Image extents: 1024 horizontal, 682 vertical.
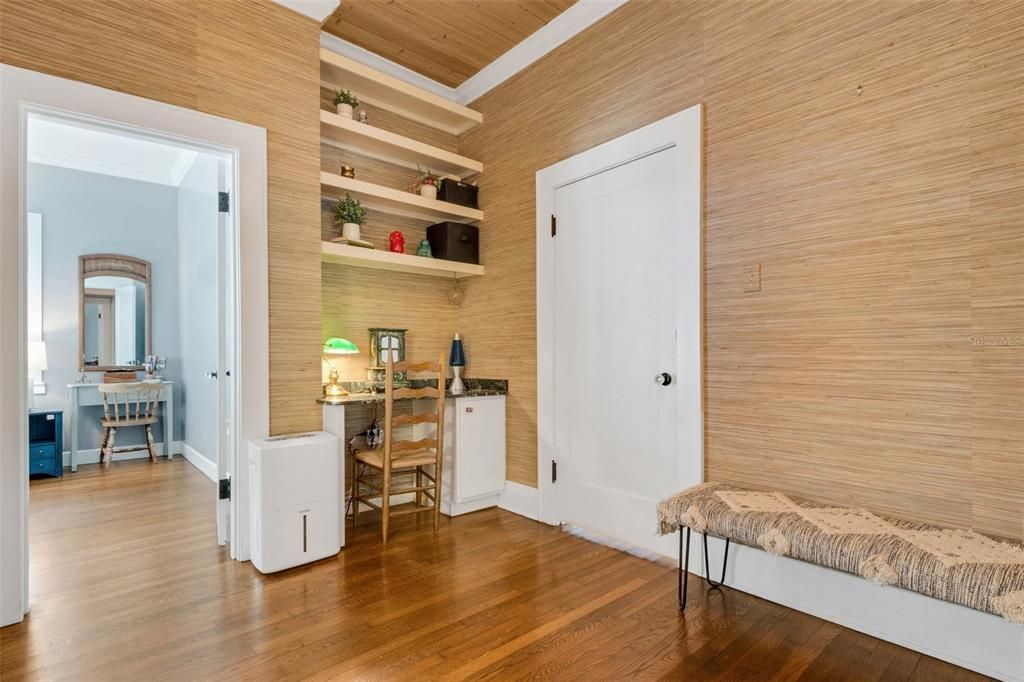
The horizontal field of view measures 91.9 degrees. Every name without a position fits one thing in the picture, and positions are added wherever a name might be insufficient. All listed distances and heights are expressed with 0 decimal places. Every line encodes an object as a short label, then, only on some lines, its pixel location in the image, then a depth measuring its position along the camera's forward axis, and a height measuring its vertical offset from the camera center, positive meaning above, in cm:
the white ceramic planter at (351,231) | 323 +73
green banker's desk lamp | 319 -5
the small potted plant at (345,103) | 322 +158
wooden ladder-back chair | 292 -70
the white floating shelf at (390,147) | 318 +138
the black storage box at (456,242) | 369 +76
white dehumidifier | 250 -82
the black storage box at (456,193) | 375 +115
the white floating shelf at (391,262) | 313 +56
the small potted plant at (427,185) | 363 +118
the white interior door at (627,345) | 254 -2
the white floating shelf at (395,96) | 317 +175
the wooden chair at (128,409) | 490 -66
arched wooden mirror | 517 +34
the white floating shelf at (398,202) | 315 +100
